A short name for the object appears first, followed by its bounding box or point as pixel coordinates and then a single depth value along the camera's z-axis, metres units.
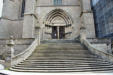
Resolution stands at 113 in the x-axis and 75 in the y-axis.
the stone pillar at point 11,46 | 5.82
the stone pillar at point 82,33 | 9.44
